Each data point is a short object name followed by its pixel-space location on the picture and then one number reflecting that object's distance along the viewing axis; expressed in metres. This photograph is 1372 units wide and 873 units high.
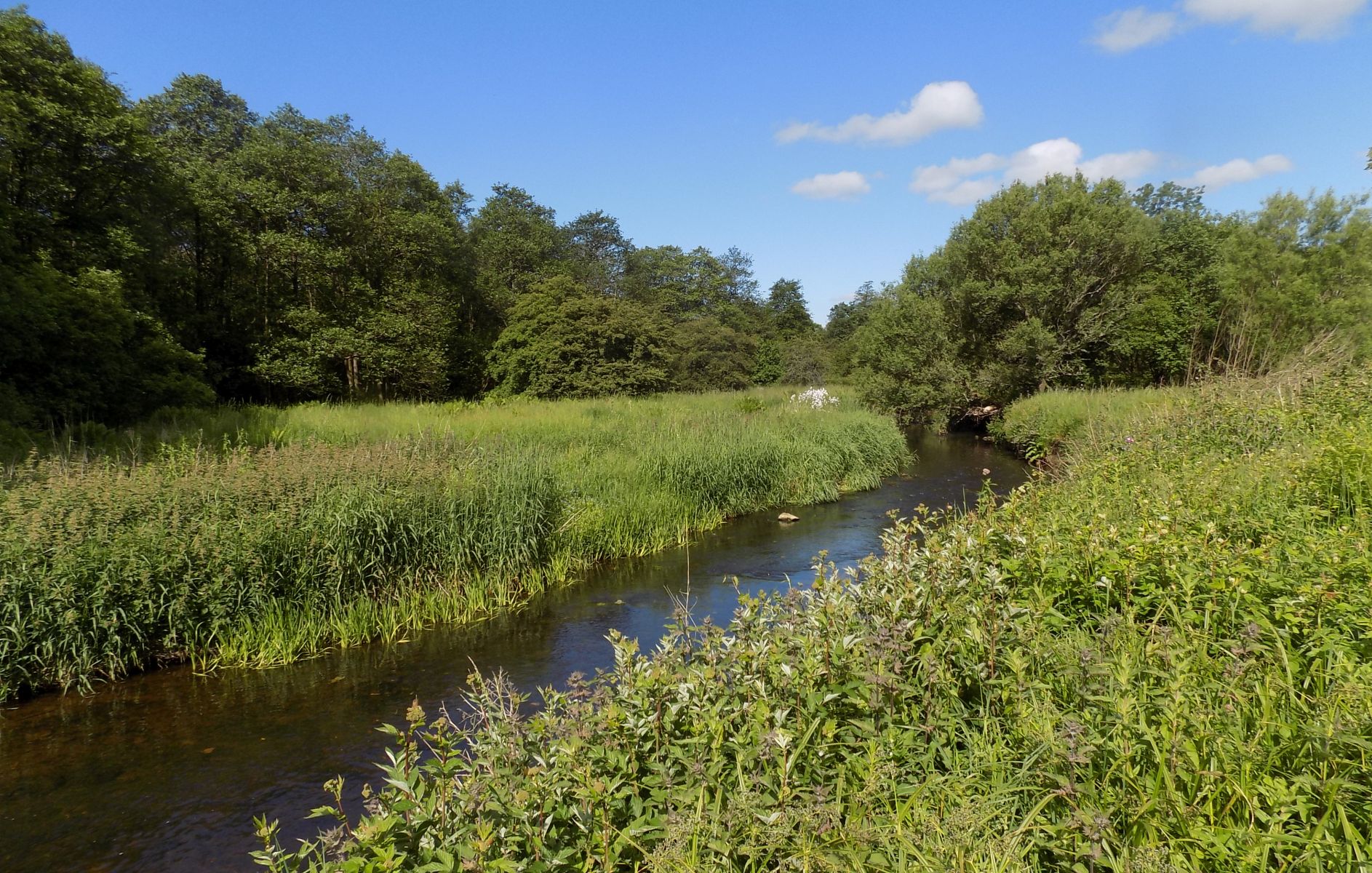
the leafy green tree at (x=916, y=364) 28.81
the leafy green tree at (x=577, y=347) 29.73
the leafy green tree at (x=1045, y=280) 27.16
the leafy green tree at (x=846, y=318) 59.91
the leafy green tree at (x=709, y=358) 38.06
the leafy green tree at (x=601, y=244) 56.32
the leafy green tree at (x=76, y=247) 12.44
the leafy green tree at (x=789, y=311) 64.94
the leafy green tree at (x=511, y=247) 39.97
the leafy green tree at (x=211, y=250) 23.38
